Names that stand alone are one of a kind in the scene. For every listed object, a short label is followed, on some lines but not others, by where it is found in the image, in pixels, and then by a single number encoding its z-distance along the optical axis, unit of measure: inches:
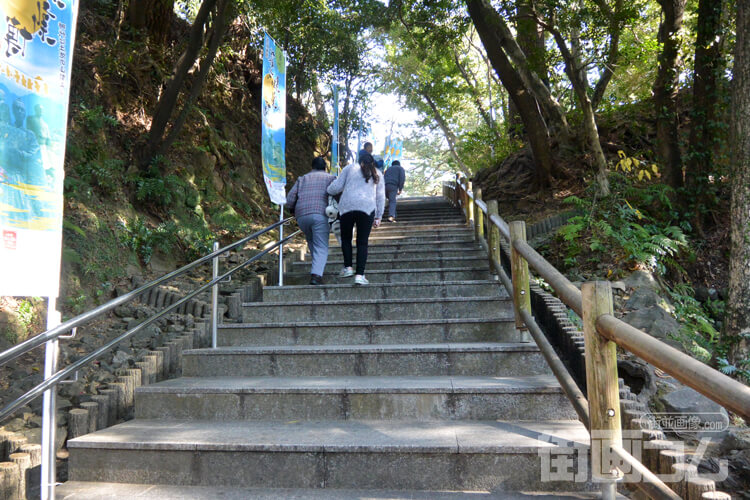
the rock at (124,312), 233.9
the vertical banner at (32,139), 90.9
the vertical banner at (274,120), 209.9
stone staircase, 97.0
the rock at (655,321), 221.1
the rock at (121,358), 185.9
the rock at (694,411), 163.2
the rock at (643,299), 244.2
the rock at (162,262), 288.2
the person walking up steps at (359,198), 204.4
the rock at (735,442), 145.3
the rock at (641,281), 261.6
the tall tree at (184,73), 307.6
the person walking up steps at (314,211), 210.4
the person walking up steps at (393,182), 406.3
